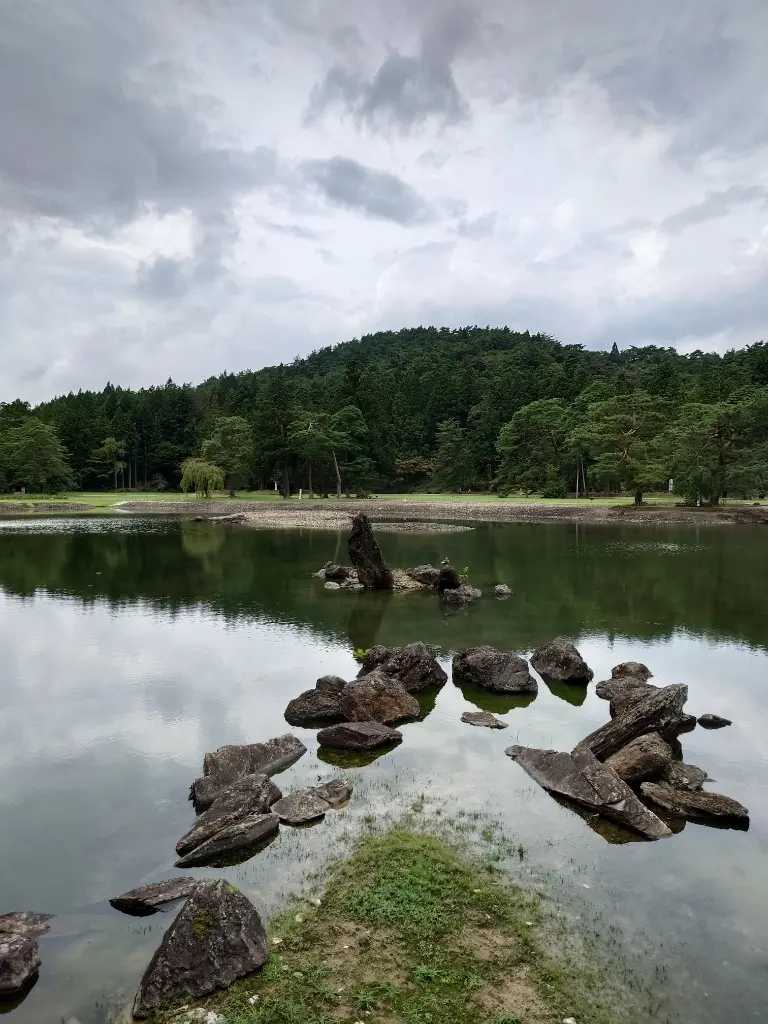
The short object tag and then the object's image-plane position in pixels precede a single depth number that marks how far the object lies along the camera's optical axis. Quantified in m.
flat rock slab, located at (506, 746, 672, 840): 9.29
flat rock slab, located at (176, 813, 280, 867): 8.44
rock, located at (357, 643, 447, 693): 15.23
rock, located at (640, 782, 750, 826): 9.62
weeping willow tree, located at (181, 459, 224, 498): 77.25
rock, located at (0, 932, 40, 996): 6.32
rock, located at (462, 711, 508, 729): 13.18
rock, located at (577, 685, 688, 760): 11.35
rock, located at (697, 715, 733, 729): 13.18
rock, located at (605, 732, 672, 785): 10.47
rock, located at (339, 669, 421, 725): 13.20
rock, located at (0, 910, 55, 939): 6.85
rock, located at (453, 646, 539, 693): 15.20
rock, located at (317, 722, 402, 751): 11.95
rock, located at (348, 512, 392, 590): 27.72
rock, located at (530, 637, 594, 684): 15.88
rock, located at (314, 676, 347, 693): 14.18
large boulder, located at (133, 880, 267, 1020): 6.16
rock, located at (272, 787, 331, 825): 9.38
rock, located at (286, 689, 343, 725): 13.36
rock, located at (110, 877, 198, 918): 7.46
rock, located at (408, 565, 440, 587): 28.28
